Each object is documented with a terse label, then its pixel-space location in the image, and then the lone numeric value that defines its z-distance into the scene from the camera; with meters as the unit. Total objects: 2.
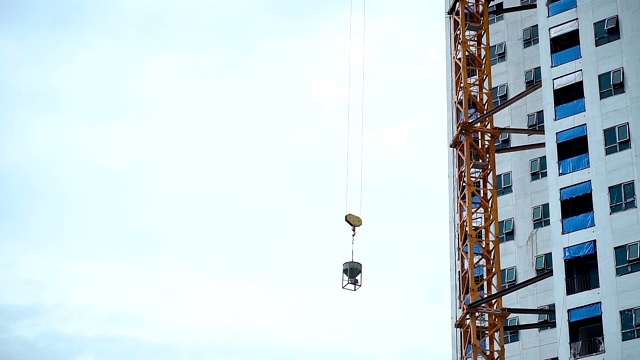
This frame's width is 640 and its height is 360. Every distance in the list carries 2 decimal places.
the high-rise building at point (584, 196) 84.81
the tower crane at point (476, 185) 96.56
